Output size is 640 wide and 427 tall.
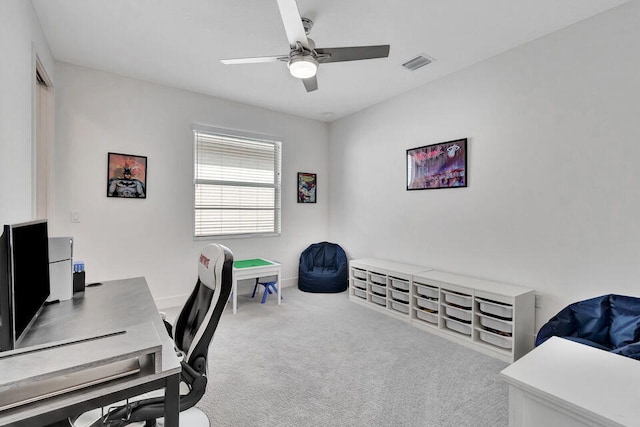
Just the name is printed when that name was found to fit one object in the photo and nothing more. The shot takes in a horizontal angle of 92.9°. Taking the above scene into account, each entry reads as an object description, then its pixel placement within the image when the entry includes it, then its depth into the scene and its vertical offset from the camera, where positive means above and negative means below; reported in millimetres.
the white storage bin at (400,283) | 3537 -854
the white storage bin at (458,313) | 2911 -997
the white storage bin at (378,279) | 3813 -861
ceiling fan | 2045 +1136
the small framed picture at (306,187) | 5043 +406
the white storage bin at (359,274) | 4129 -858
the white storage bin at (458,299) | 2908 -855
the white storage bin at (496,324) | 2611 -996
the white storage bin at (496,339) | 2607 -1127
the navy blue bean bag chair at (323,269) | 4566 -932
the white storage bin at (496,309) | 2588 -850
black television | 1023 -272
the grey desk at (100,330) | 784 -549
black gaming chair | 1199 -660
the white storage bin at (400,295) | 3535 -995
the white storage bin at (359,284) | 4125 -998
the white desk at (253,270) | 3746 -760
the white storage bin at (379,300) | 3838 -1137
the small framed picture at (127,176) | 3479 +406
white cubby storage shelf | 2604 -942
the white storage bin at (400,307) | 3574 -1136
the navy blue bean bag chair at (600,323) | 2010 -787
